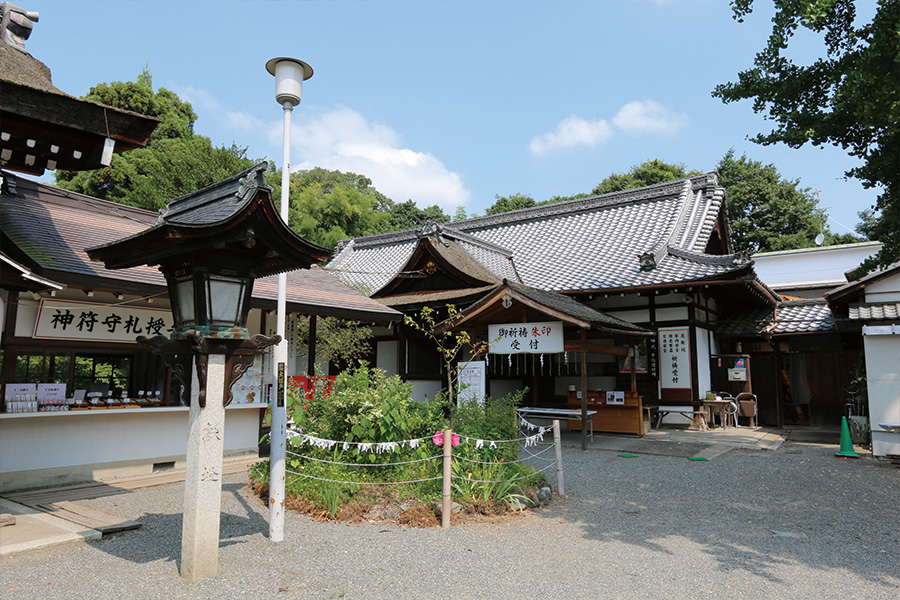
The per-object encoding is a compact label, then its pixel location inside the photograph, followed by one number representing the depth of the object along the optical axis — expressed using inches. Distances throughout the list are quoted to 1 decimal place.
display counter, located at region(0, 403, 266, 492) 303.3
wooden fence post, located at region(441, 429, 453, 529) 249.4
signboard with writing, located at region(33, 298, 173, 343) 316.2
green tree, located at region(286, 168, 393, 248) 1225.4
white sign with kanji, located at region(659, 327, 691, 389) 579.2
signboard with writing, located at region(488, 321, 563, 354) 463.5
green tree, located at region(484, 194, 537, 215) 1643.7
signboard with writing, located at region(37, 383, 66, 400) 315.0
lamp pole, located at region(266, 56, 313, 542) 225.8
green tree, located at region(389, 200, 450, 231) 1669.5
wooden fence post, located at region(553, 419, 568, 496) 312.0
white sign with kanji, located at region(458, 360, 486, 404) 396.2
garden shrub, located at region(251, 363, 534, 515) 272.4
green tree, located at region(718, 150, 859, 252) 1247.5
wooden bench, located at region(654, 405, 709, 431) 574.9
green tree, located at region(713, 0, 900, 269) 229.3
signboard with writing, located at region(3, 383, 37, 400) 301.1
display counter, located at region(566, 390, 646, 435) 530.6
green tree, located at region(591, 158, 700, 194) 1407.5
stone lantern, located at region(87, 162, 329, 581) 185.2
